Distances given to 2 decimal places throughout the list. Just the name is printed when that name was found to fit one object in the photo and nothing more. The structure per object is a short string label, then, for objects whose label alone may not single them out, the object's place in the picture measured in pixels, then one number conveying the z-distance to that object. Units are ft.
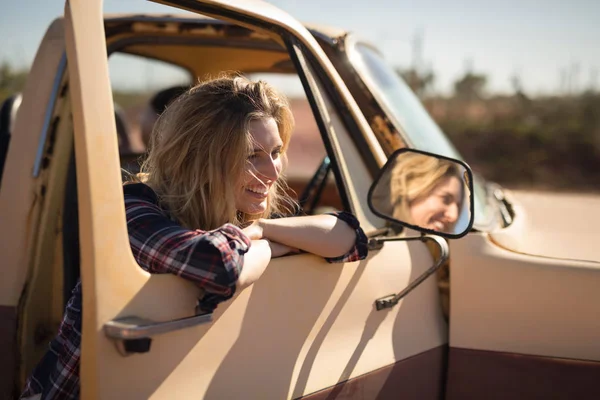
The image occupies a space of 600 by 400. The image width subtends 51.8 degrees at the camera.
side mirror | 6.92
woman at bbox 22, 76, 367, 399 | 4.95
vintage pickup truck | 4.45
